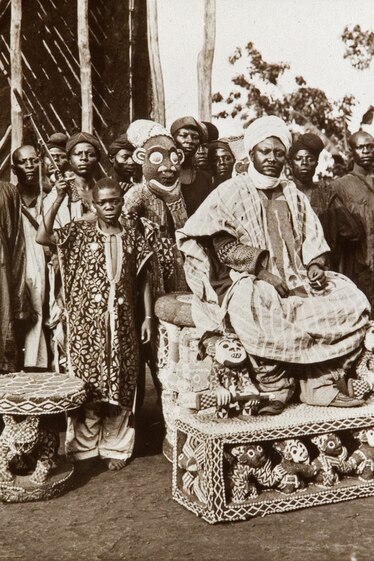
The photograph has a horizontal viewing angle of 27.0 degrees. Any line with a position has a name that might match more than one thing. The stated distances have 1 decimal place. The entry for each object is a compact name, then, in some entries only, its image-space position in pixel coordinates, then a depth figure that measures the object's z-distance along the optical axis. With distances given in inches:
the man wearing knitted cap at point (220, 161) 280.2
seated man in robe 181.5
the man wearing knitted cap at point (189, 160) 264.5
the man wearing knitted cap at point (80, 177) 232.1
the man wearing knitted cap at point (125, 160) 261.1
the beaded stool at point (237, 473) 169.5
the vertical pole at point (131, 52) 352.5
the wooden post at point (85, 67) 340.5
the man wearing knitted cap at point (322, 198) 271.0
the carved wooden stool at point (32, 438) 180.2
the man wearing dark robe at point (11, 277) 227.1
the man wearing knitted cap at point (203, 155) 277.9
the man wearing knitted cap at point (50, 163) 256.5
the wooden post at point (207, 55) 391.9
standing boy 203.0
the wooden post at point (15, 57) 319.3
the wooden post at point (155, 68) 353.7
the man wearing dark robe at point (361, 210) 281.9
